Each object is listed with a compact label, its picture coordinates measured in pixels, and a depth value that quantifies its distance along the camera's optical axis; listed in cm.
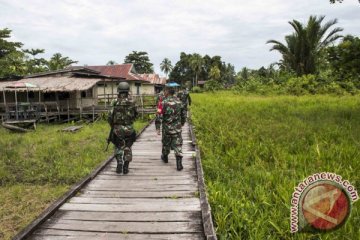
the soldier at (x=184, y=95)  1317
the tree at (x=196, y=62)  6650
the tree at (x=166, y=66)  7725
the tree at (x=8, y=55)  2503
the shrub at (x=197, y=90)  5182
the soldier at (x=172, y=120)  599
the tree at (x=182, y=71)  7094
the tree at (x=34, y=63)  3253
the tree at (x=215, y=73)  6400
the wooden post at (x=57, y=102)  1846
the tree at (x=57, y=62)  3522
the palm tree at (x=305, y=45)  2423
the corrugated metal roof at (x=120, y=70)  3118
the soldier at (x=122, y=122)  553
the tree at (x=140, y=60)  5541
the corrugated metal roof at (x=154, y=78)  4329
